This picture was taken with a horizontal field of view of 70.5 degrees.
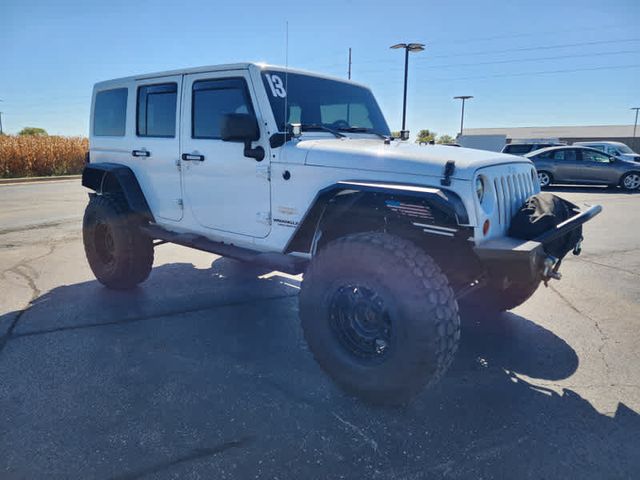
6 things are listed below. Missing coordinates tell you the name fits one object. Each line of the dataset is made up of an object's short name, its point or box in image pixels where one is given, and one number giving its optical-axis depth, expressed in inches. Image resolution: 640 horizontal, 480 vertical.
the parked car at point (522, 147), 667.4
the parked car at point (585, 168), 573.3
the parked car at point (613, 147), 880.8
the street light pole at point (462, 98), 1584.8
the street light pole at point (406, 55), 771.4
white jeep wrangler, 102.0
